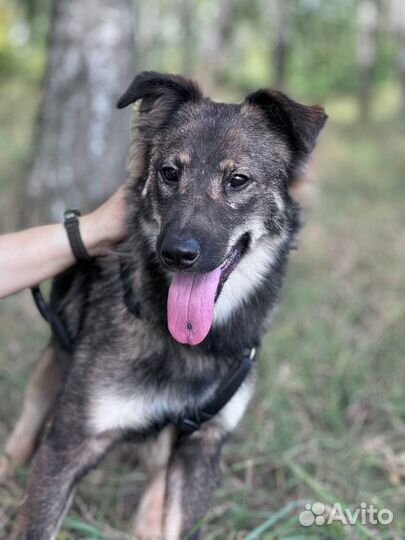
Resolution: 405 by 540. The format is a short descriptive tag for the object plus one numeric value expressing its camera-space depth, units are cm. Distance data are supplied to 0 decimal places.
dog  262
